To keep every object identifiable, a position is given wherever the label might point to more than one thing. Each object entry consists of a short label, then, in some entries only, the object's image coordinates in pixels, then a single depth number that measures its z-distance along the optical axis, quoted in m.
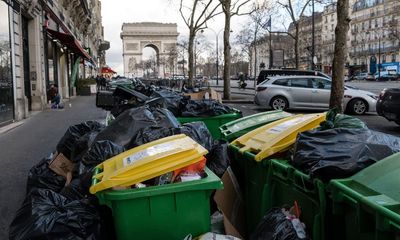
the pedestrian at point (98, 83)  44.67
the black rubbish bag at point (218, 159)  3.97
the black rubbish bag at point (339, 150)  2.69
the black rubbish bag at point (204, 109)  6.67
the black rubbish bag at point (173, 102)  7.03
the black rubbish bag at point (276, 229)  2.62
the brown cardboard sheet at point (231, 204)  3.55
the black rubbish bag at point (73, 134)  5.50
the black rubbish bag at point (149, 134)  4.14
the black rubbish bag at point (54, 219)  2.98
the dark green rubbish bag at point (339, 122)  3.60
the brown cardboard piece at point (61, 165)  5.30
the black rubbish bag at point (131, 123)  4.63
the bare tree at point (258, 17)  34.05
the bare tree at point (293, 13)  34.75
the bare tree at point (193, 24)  34.16
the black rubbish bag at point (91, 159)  3.81
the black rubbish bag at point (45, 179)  5.16
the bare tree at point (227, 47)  25.84
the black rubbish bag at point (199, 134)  4.23
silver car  16.84
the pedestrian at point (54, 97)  19.62
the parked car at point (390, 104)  11.37
